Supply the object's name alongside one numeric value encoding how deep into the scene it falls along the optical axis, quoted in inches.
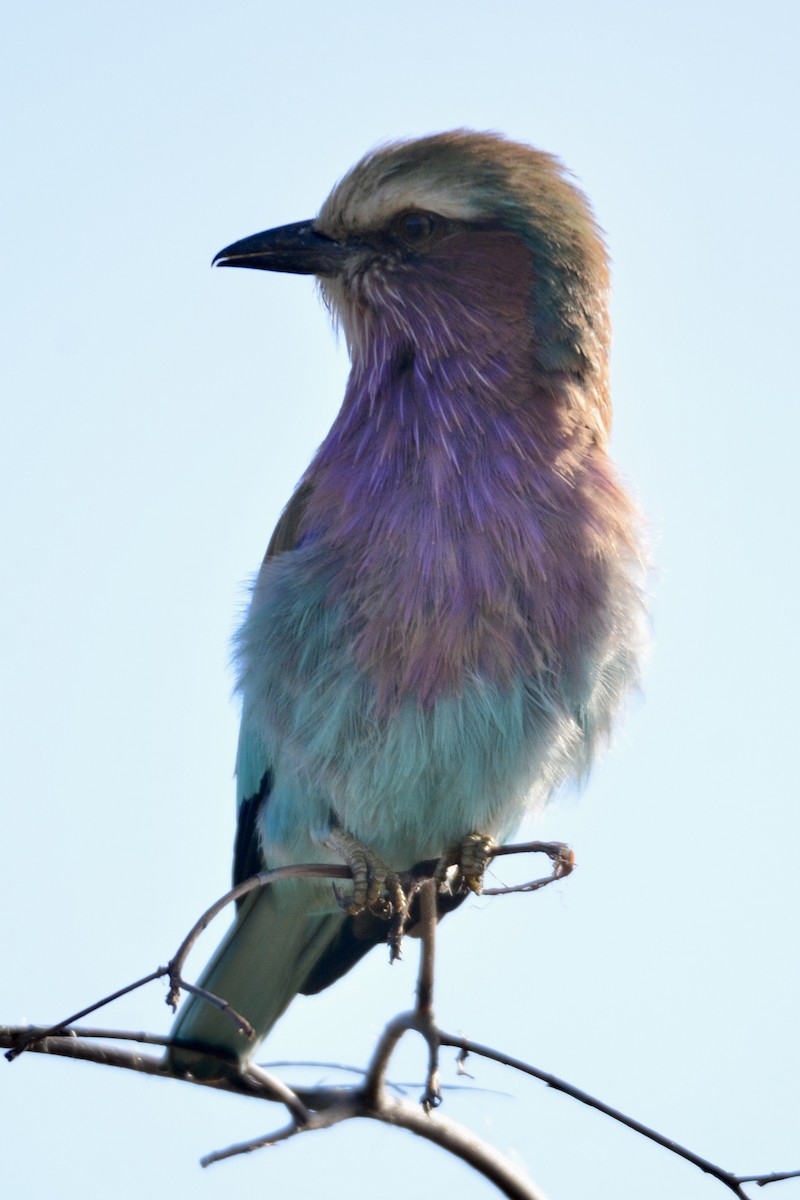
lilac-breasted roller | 281.1
